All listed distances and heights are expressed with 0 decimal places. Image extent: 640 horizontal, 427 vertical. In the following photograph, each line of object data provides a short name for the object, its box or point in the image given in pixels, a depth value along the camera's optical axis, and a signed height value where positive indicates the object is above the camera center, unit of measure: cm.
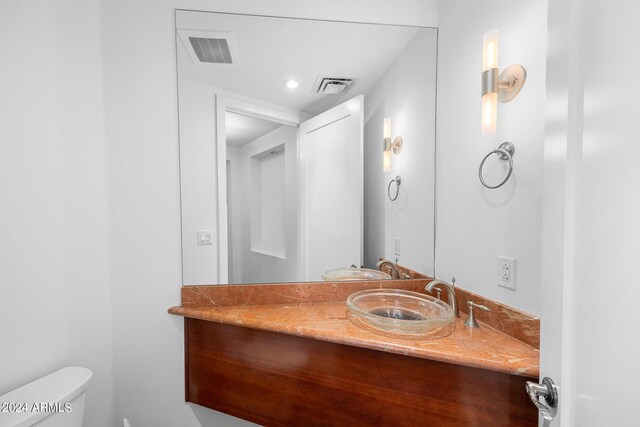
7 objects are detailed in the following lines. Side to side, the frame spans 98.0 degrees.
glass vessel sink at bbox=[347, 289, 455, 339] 99 -45
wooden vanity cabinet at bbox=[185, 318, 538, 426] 84 -64
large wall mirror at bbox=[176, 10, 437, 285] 132 +30
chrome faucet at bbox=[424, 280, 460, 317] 115 -39
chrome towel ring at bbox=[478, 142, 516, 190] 97 +18
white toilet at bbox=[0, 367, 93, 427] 83 -63
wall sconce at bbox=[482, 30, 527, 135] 96 +42
